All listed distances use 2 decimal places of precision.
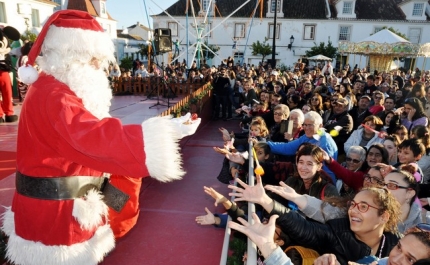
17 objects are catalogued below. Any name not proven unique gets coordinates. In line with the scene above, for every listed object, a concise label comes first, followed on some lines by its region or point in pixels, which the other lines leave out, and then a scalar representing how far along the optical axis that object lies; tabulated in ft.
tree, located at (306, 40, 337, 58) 95.91
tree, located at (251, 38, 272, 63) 98.22
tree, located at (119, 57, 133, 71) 98.22
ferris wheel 100.38
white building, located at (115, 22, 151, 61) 136.87
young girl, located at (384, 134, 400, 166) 13.30
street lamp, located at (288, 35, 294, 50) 100.12
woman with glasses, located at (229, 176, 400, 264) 6.74
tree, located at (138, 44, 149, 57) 114.95
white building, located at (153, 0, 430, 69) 100.48
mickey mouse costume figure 21.74
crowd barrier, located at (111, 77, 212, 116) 42.78
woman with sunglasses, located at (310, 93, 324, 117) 20.27
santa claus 5.50
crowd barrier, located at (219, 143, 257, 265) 5.06
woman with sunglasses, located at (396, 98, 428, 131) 17.13
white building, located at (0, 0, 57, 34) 71.00
